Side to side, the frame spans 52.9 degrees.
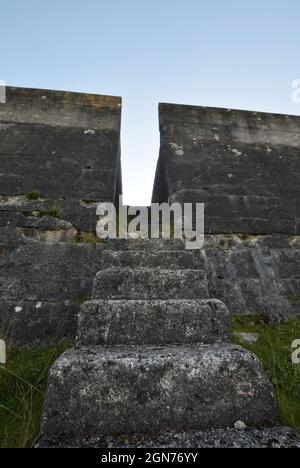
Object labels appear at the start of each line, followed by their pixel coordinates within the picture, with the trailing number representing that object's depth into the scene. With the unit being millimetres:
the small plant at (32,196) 3185
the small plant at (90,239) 2904
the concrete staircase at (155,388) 1182
